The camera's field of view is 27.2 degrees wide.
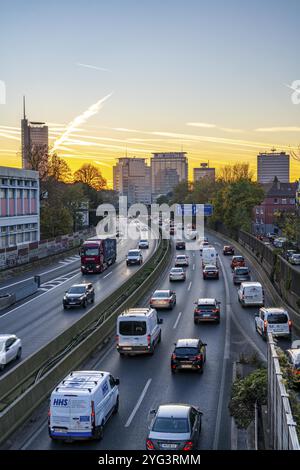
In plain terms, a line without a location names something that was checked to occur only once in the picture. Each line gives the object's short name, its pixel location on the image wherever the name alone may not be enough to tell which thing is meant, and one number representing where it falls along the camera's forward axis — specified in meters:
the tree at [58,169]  104.76
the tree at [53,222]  92.19
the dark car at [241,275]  56.19
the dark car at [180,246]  93.36
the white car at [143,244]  91.51
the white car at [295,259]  72.94
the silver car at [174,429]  16.47
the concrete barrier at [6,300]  43.78
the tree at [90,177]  160.12
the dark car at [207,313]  37.75
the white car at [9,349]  27.38
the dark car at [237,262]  67.56
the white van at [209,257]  68.09
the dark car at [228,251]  85.56
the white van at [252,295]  43.53
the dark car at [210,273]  59.75
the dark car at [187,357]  26.55
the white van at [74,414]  18.11
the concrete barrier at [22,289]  46.73
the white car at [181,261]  70.47
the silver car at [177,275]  58.25
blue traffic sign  121.50
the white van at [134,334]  29.67
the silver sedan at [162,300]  43.12
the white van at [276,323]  33.56
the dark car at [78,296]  42.75
